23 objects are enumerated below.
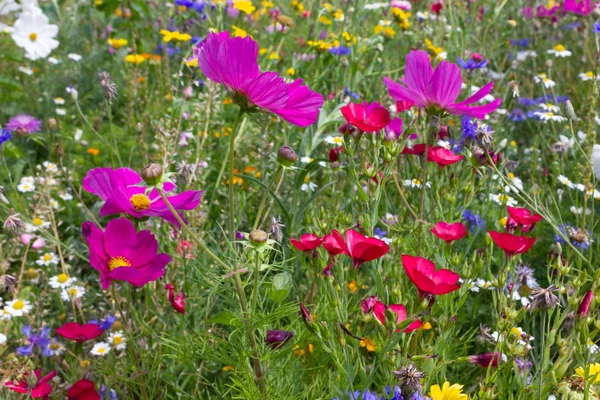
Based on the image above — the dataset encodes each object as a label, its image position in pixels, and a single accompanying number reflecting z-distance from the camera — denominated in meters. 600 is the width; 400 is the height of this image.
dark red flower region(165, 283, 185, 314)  1.27
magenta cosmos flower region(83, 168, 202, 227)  1.01
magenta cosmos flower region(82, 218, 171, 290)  1.07
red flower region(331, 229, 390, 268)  0.93
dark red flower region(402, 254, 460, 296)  0.91
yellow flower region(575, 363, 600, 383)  0.94
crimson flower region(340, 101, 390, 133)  1.09
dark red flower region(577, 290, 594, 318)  0.95
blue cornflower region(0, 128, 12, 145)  1.57
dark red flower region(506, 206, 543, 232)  1.20
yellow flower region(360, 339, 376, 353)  1.24
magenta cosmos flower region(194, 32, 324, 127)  0.88
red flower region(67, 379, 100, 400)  1.25
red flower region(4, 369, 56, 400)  1.17
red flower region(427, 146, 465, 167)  1.28
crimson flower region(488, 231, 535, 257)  1.06
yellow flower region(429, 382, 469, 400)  0.95
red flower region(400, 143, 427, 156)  1.37
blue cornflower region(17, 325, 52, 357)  1.48
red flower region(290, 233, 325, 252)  0.99
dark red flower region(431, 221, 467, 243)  1.09
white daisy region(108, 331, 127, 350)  1.49
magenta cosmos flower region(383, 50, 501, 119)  1.11
